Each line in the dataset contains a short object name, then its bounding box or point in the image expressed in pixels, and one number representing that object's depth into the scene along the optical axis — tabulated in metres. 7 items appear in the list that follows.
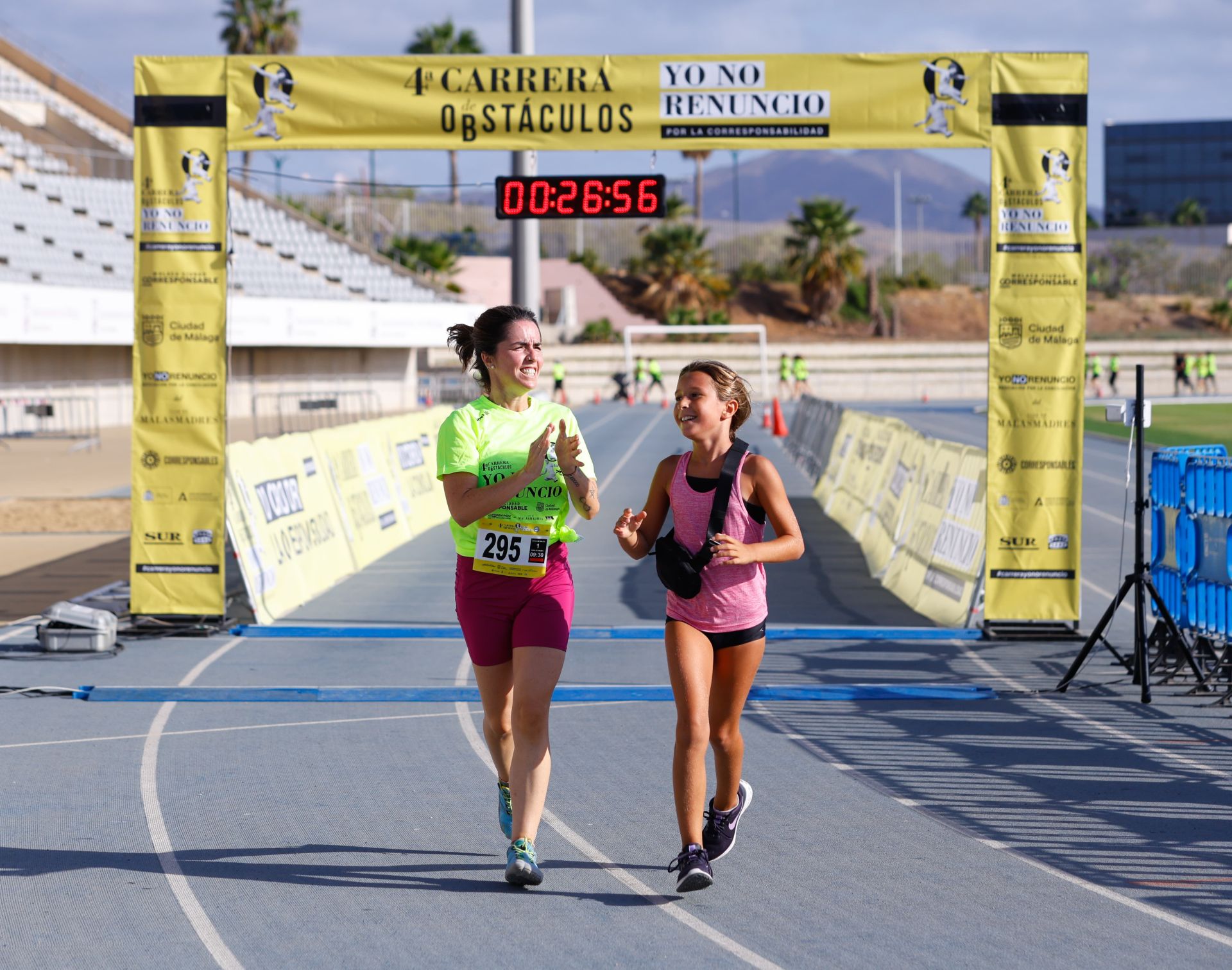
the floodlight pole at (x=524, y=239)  19.20
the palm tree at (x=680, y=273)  80.75
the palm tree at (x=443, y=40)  83.44
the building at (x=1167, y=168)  119.81
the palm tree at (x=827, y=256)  82.62
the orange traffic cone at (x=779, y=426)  37.53
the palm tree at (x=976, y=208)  110.50
